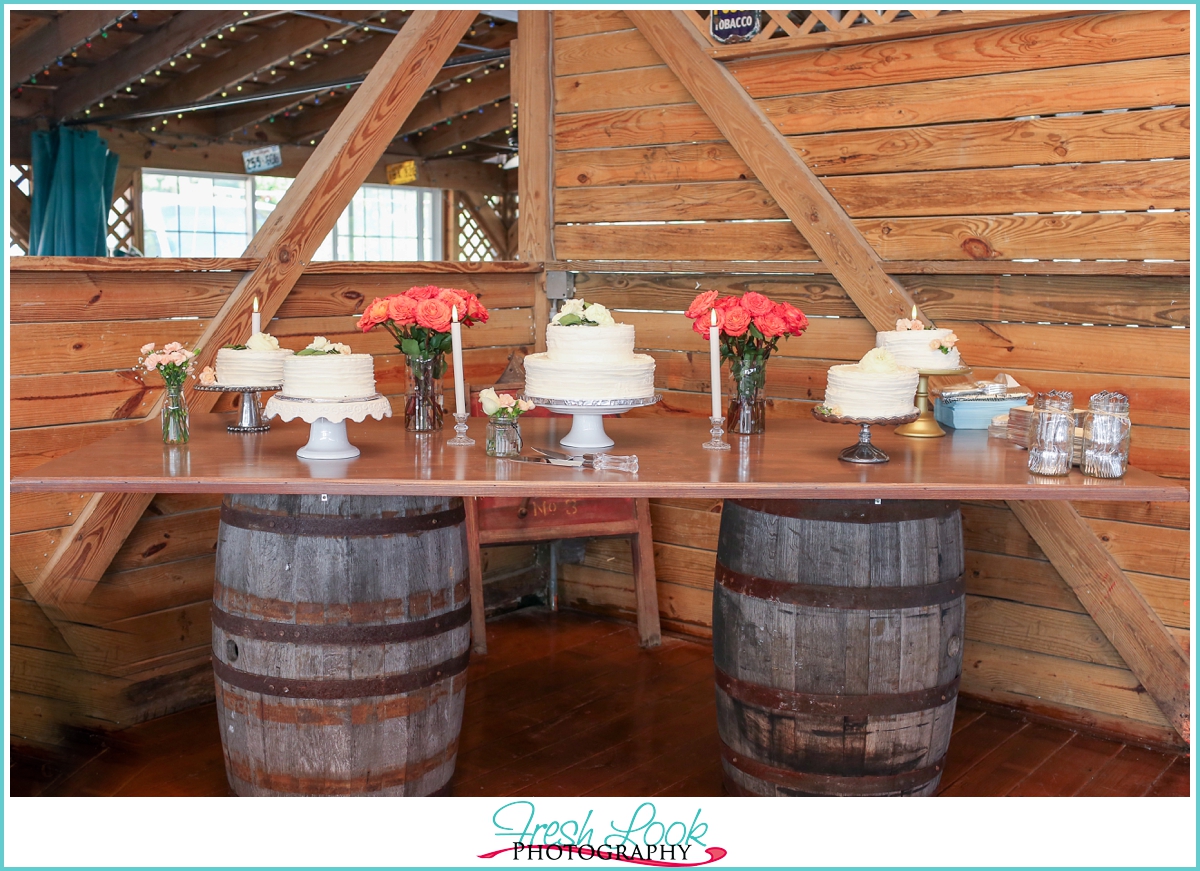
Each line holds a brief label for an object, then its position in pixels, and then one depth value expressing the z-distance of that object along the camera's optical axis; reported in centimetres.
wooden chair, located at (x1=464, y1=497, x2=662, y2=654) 387
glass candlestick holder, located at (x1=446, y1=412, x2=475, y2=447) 276
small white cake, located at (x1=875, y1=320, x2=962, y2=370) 294
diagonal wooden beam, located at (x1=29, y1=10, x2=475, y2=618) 317
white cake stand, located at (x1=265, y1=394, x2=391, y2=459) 251
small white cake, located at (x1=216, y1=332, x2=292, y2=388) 284
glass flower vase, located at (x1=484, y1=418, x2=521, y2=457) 259
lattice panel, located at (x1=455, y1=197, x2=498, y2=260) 1138
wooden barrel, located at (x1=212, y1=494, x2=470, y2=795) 251
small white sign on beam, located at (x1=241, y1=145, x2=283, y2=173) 729
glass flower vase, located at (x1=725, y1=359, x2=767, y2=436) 288
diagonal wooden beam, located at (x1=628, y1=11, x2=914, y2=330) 354
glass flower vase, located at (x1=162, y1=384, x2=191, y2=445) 273
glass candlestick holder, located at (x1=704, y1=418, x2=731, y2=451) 272
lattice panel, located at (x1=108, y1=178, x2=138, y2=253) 892
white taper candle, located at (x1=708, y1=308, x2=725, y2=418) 270
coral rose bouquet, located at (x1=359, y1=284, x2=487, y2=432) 276
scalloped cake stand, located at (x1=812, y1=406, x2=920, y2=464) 253
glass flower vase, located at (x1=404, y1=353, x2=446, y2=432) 291
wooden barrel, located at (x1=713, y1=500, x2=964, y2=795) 251
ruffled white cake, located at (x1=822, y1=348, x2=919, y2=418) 252
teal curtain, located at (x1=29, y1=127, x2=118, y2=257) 777
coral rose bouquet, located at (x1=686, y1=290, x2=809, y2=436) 280
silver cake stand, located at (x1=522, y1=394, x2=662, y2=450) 259
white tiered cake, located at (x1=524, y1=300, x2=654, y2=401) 259
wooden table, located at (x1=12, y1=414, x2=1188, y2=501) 229
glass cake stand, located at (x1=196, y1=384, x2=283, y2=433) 292
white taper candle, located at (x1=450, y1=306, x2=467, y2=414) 265
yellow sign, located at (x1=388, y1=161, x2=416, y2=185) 981
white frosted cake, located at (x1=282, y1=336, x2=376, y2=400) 252
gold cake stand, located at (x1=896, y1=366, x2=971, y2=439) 294
